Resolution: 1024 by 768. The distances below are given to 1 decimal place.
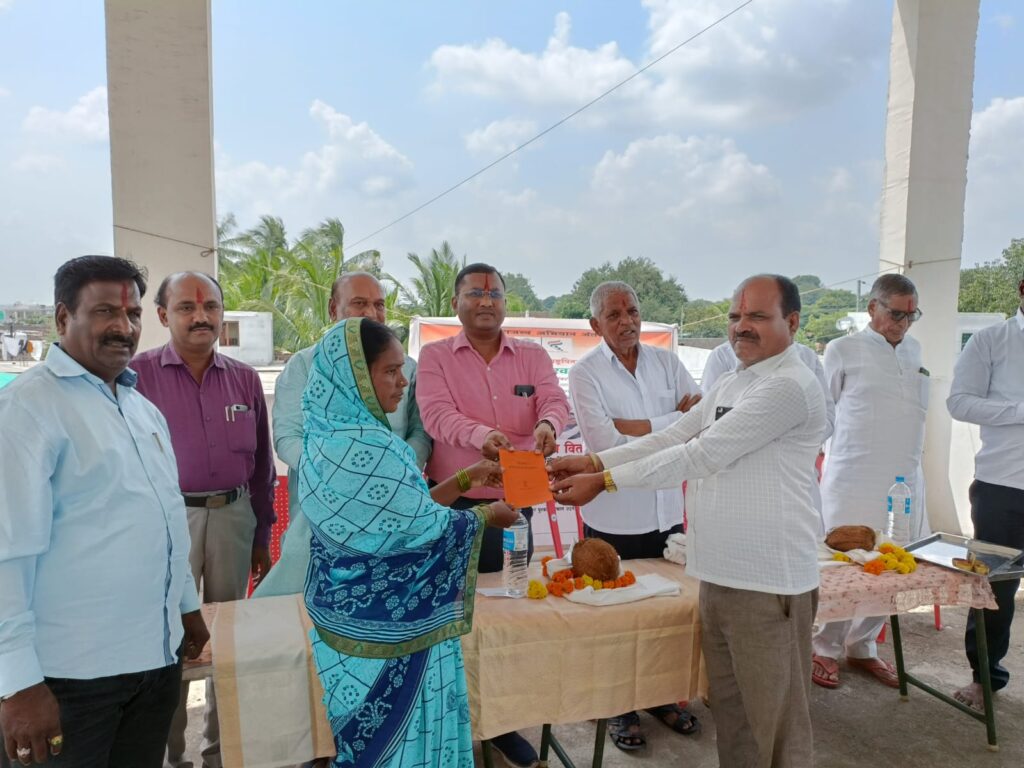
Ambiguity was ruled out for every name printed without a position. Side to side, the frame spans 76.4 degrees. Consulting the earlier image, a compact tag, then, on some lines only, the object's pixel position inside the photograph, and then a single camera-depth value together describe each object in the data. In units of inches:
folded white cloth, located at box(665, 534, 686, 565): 125.7
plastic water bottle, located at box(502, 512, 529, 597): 108.3
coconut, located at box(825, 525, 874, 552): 132.3
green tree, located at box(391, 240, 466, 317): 838.5
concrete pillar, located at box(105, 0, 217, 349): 178.7
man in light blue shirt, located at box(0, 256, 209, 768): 61.1
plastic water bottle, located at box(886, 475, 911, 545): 150.3
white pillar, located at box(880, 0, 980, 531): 263.4
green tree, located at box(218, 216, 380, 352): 716.7
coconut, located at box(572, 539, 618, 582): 109.9
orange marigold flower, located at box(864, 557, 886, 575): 121.6
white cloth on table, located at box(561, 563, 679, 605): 103.7
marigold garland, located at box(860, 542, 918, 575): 122.0
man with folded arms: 135.9
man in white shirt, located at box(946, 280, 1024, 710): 143.6
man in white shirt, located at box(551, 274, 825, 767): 94.3
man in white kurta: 163.0
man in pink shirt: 125.1
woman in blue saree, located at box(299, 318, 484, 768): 72.5
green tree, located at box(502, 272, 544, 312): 1758.5
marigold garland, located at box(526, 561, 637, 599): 106.8
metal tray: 123.3
